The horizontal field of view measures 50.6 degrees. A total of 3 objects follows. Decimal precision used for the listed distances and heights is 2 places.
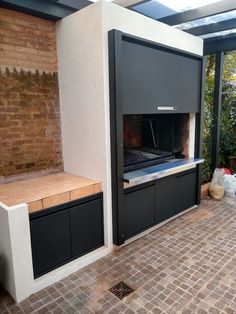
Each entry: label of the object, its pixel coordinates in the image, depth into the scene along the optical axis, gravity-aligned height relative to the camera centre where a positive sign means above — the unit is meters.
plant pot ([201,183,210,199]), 4.51 -1.38
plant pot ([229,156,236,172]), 5.79 -1.12
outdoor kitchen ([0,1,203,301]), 2.23 -0.57
